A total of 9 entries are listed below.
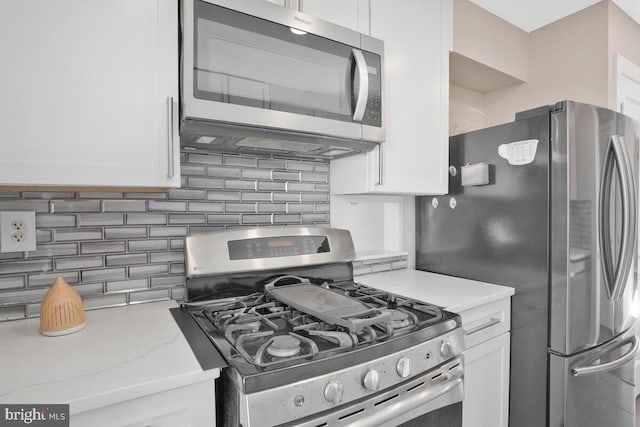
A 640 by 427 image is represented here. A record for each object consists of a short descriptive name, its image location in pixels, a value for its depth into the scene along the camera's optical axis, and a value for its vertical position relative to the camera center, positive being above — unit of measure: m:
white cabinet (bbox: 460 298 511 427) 1.43 -0.68
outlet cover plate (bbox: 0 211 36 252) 1.08 -0.07
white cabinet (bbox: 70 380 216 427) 0.72 -0.45
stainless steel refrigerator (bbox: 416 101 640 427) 1.42 -0.19
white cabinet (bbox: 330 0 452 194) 1.56 +0.50
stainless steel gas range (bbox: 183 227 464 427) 0.81 -0.37
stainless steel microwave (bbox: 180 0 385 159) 1.08 +0.46
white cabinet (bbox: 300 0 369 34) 1.34 +0.81
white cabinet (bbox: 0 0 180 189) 0.88 +0.33
